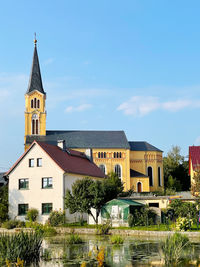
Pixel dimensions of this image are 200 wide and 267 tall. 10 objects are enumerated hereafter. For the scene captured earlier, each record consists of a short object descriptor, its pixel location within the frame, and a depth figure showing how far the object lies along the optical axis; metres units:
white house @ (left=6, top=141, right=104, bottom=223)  37.88
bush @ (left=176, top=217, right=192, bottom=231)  25.91
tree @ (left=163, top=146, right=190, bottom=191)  84.81
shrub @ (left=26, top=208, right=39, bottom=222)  36.94
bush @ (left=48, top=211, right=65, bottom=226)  33.62
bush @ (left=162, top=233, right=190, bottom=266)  14.47
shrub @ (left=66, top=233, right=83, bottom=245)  22.08
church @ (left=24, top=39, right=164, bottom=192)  77.75
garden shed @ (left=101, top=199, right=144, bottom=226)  32.22
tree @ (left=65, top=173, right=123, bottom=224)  32.50
